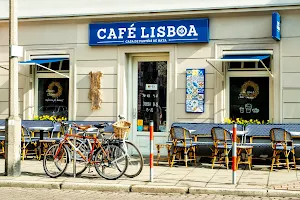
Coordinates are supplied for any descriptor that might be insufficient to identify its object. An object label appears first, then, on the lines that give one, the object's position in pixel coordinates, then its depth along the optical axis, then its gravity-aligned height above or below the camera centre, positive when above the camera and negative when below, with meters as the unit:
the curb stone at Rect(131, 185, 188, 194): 9.45 -1.58
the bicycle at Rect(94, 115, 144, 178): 10.46 -1.18
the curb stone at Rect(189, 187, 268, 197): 9.11 -1.56
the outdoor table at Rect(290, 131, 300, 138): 11.96 -0.73
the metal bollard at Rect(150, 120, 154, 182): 10.05 -0.92
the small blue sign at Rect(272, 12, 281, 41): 12.67 +1.81
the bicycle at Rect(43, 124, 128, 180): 10.44 -1.14
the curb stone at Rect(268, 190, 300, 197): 8.92 -1.55
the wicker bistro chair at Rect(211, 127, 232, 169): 12.08 -0.94
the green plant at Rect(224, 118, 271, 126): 13.29 -0.51
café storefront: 13.45 +0.79
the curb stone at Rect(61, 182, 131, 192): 9.70 -1.60
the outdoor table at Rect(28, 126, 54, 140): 13.35 -0.75
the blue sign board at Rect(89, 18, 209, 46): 13.80 +1.82
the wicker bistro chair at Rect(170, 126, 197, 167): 12.41 -0.93
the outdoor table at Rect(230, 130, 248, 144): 12.27 -0.77
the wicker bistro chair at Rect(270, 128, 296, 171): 11.64 -0.87
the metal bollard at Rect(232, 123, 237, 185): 9.70 -1.07
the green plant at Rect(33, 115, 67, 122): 15.01 -0.52
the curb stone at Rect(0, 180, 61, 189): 10.01 -1.60
